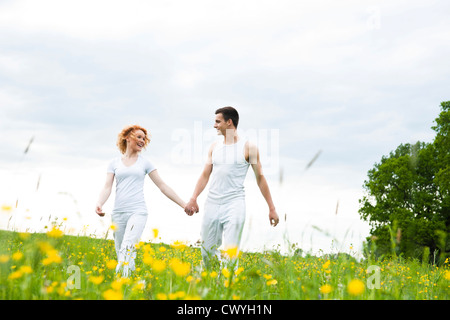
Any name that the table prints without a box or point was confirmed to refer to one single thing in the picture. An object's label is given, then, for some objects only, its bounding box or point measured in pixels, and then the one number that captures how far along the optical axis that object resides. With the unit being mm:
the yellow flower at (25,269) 3174
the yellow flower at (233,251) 3416
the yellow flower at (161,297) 2977
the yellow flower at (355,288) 2543
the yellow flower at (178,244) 4159
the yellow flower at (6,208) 4457
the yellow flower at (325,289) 3075
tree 23906
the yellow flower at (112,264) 3489
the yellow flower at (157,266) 2958
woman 6867
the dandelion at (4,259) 3619
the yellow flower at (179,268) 2965
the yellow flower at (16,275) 3224
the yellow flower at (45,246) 3264
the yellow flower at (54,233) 3691
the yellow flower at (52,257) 3180
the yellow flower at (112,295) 2841
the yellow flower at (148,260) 3190
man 6422
